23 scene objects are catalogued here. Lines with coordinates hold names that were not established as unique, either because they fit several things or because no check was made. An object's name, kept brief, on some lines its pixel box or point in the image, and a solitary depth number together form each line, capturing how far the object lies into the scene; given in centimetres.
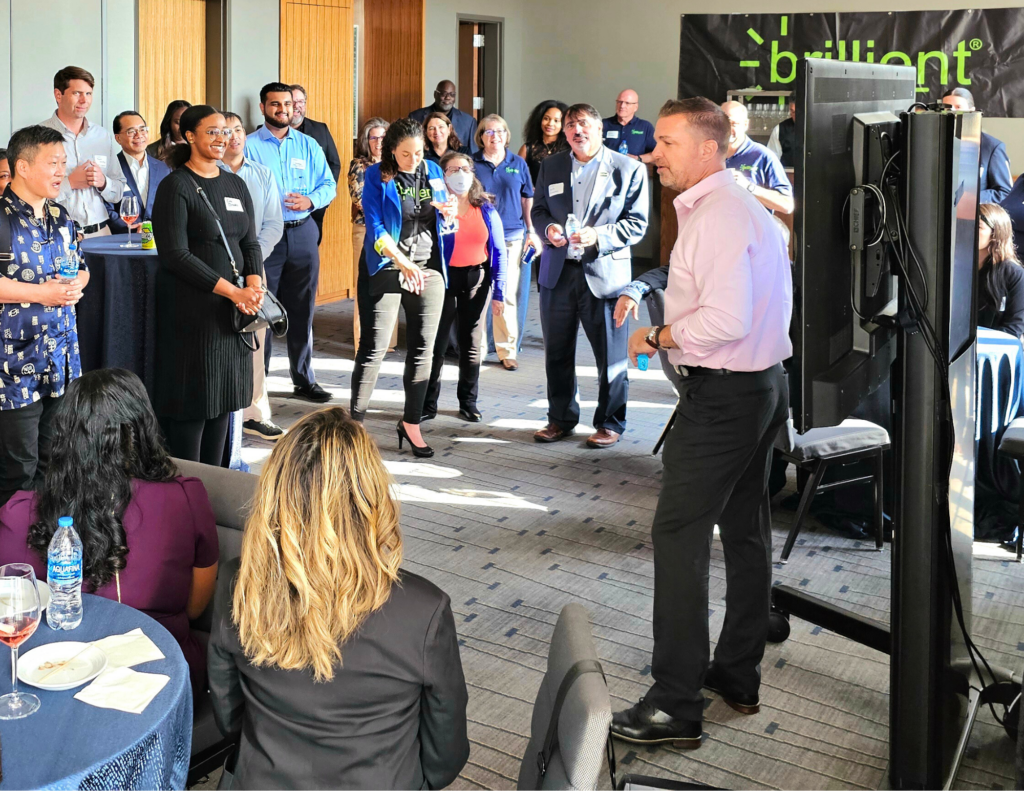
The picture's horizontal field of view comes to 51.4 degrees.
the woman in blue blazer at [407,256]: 498
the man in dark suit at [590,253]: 533
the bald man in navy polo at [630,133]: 1043
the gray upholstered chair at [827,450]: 394
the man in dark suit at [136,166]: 576
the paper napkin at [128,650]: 185
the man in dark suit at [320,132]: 759
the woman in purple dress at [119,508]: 215
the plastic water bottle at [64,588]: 196
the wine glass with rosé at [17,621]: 170
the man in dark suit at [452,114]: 974
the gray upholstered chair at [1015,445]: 385
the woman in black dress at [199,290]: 400
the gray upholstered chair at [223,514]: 237
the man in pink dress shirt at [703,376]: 254
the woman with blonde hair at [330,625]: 166
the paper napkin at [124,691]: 172
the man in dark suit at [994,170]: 707
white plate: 177
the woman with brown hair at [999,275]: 446
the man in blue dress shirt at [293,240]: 627
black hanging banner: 1002
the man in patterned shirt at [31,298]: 367
